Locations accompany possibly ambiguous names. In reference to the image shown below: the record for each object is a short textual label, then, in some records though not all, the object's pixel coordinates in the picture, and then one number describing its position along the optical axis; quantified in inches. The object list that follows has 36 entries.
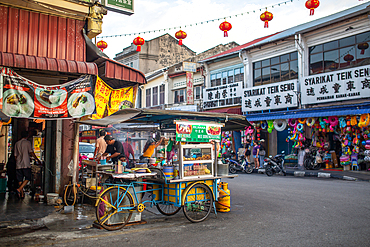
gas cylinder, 293.3
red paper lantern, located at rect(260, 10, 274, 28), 510.7
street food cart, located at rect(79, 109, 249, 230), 237.9
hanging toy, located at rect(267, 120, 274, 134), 729.8
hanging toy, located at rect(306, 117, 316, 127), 634.2
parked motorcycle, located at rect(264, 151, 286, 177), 619.8
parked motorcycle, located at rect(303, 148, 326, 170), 653.9
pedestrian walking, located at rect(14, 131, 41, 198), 350.0
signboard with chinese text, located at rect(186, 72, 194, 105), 921.4
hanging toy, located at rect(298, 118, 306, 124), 660.1
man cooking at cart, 341.1
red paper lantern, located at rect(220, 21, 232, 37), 539.6
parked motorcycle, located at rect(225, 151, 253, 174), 694.5
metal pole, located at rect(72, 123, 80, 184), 324.8
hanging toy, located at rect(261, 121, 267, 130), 748.6
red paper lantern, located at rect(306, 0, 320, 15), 444.5
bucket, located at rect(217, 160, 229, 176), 284.7
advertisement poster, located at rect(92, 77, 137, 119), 326.4
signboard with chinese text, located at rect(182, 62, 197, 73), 915.1
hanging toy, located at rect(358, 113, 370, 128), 547.0
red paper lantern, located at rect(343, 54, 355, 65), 608.1
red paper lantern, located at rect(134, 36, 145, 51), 591.8
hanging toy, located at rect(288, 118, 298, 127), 677.9
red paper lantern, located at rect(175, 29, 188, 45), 573.1
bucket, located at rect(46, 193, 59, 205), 324.8
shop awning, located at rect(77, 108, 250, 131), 257.8
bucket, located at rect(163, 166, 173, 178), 260.7
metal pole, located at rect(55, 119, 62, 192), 339.3
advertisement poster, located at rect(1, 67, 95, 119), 266.2
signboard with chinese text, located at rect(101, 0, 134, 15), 341.3
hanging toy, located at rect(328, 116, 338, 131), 601.7
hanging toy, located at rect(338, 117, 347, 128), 587.5
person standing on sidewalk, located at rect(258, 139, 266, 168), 714.2
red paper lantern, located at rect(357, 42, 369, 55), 583.2
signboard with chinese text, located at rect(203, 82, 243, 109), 836.0
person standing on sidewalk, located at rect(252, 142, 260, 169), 700.2
